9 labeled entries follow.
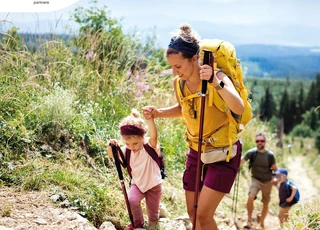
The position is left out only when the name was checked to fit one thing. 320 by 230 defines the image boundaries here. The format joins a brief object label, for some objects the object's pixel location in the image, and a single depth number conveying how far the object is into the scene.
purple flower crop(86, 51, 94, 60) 7.23
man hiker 7.53
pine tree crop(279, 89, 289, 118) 95.30
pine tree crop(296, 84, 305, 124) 97.88
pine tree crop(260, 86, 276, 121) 98.59
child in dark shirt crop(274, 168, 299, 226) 7.30
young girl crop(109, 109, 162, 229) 4.27
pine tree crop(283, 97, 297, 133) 96.75
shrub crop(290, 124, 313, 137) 93.12
